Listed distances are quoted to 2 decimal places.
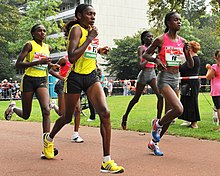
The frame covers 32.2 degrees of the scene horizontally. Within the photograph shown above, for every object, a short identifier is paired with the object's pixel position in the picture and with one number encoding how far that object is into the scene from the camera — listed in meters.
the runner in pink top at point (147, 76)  8.18
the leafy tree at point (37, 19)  39.56
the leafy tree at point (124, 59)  44.38
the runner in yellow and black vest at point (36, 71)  6.09
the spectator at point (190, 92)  9.18
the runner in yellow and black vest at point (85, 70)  4.77
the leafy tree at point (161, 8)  13.01
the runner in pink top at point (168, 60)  5.86
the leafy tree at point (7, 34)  36.38
